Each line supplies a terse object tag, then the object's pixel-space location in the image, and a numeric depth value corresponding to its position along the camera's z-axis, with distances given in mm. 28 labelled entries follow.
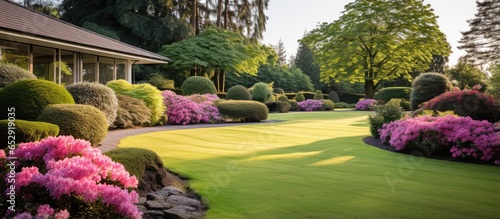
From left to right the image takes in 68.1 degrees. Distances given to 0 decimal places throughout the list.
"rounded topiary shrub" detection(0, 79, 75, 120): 8234
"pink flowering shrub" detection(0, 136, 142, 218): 3082
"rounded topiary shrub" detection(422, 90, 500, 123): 10953
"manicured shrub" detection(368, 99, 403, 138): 11688
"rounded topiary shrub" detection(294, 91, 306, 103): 37594
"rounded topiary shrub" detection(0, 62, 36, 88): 11352
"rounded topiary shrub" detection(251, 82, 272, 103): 30219
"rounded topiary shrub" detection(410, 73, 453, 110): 19406
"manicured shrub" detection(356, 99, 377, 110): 32309
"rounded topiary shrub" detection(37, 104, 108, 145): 7742
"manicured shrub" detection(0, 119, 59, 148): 5805
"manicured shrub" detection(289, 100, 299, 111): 32719
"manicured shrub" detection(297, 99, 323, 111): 32938
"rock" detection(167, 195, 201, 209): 4637
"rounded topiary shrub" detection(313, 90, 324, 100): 38500
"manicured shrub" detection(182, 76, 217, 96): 25094
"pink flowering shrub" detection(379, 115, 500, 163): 8172
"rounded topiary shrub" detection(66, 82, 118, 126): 11797
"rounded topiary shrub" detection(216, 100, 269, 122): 18359
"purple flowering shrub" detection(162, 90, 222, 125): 16641
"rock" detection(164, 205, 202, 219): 4102
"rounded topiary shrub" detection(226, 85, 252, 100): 25859
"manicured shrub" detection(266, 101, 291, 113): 28156
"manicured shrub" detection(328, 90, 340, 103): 43375
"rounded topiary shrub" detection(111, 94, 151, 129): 13461
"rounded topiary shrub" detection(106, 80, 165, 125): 15281
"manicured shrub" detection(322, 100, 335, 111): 33875
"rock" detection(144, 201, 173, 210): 4309
